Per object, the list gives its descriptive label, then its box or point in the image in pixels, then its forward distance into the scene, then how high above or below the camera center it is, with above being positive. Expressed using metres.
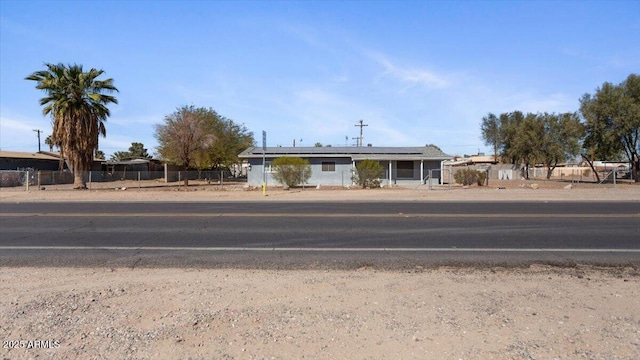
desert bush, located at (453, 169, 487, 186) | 35.25 -0.19
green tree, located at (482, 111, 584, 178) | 45.44 +3.81
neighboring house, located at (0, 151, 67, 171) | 48.09 +1.69
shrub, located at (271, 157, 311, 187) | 33.38 +0.30
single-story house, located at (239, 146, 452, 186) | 38.03 +0.83
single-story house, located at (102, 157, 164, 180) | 57.56 +1.34
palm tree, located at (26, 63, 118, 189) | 32.56 +4.80
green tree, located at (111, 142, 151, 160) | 97.56 +5.56
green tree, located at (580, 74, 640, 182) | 38.88 +4.78
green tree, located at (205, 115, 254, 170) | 48.87 +3.65
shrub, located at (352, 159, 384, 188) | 32.12 +0.13
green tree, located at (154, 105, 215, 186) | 39.44 +3.40
